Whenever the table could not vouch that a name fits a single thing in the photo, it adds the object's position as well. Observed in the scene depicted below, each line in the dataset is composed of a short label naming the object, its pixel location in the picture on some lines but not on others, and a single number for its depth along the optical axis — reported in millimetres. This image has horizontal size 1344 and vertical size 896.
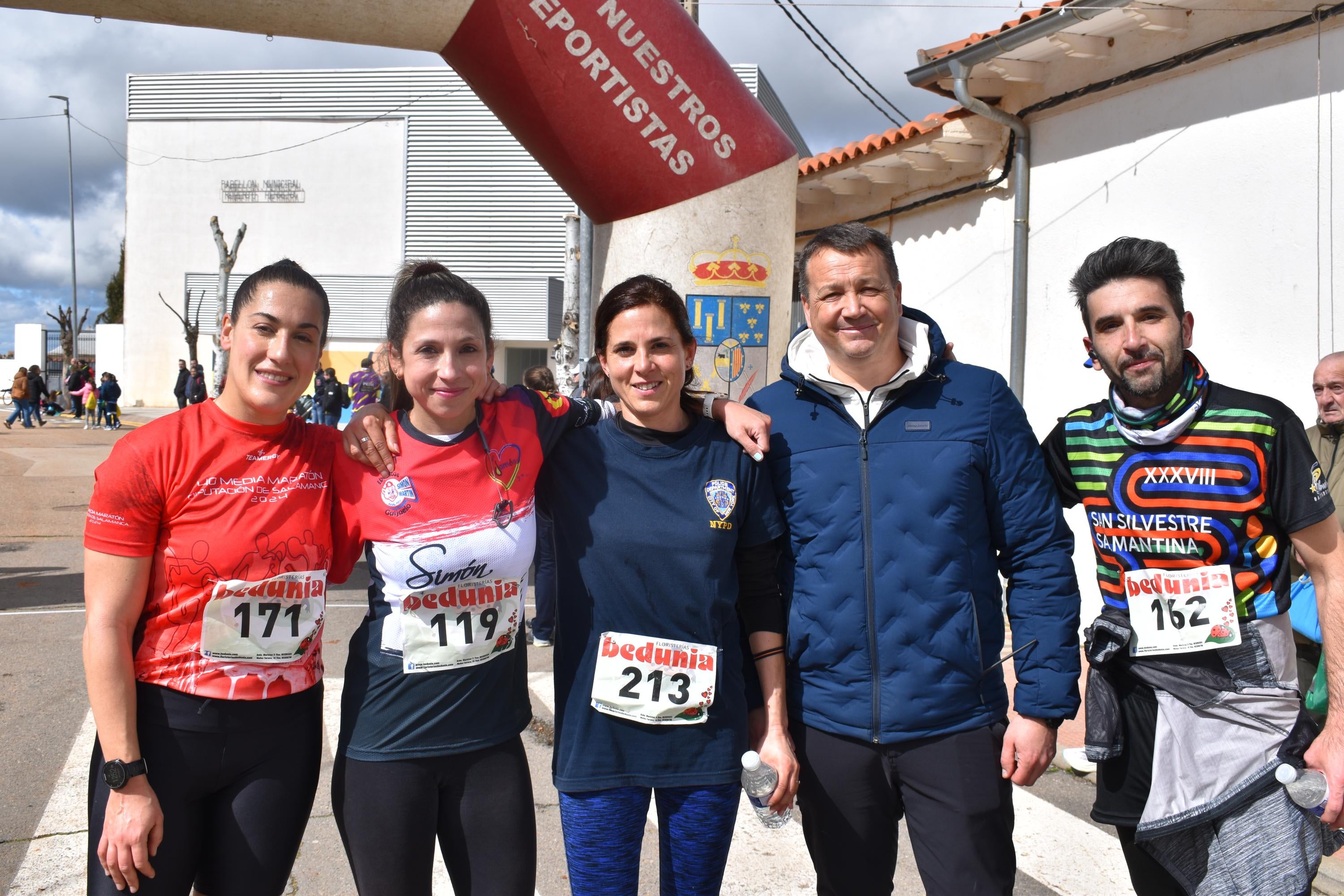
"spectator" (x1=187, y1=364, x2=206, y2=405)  24438
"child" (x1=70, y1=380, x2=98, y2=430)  24609
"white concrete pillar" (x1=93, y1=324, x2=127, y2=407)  35375
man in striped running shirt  2309
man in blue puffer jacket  2281
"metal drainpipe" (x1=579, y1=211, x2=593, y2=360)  6363
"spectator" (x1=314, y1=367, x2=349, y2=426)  11820
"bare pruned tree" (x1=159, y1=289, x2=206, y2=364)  25516
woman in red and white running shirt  2186
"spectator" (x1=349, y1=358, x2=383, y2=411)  6641
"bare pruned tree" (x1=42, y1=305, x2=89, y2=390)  36906
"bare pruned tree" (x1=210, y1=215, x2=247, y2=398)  19219
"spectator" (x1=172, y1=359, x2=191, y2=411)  26297
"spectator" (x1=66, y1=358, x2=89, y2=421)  27562
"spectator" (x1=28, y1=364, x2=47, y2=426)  25312
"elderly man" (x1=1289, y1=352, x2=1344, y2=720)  3473
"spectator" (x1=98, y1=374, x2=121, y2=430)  24453
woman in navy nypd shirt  2268
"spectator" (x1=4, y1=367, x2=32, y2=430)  24484
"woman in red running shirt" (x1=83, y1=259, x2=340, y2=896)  2037
